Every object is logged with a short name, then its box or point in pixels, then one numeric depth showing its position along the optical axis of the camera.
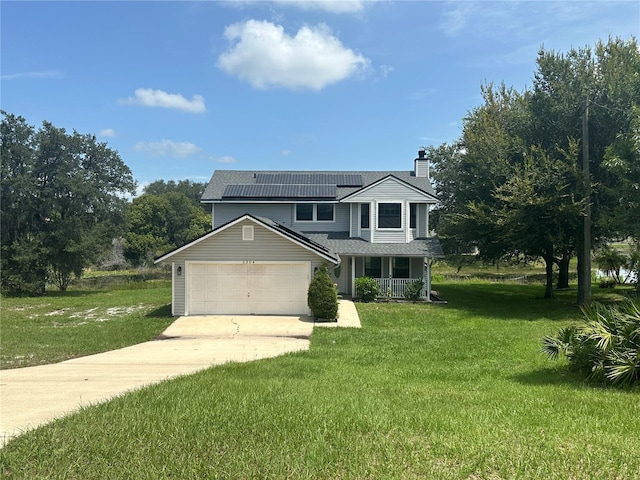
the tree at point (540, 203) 18.81
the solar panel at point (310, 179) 25.50
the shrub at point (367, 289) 20.56
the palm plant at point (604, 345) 7.13
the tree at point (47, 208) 28.09
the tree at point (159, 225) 55.72
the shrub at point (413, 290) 20.77
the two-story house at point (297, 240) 17.41
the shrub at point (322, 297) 15.96
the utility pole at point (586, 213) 17.69
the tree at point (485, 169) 21.39
